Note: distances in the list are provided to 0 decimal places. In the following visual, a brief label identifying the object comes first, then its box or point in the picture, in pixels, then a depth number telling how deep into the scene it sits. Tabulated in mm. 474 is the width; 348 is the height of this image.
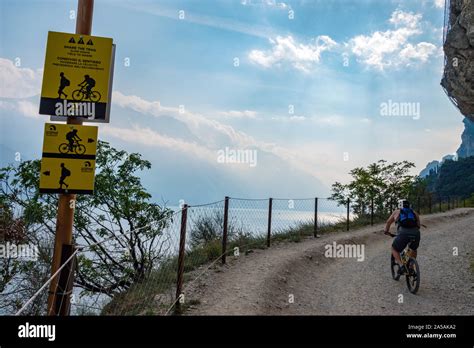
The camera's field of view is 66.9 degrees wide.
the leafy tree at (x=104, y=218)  9375
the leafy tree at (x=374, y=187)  22469
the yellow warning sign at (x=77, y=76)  4680
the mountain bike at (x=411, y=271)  6984
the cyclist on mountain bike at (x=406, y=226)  7262
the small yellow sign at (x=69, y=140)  4555
